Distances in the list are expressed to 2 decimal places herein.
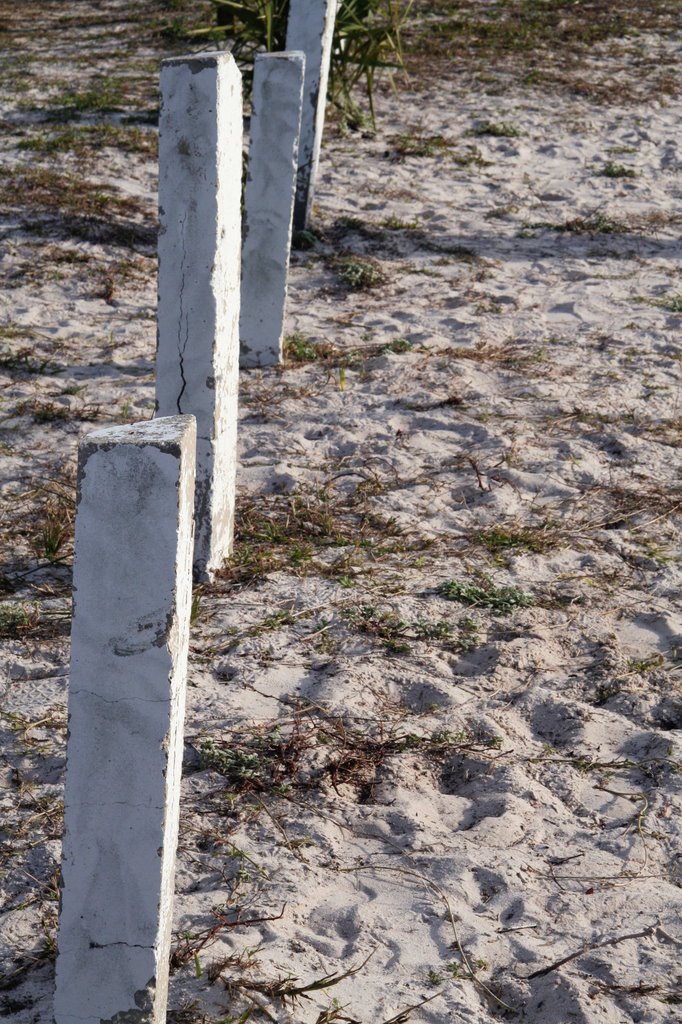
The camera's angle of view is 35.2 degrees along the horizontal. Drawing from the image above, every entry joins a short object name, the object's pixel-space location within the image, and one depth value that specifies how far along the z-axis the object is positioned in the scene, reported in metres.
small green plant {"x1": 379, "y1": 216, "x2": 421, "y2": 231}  6.54
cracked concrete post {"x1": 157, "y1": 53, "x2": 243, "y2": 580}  3.07
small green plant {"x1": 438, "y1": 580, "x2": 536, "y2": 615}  3.38
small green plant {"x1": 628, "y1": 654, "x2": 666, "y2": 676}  3.15
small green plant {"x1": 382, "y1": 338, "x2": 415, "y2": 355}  5.15
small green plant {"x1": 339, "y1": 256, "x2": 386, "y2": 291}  5.85
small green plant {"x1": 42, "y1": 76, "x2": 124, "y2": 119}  7.79
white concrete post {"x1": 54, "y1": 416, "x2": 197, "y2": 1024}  1.65
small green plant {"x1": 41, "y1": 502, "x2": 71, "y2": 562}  3.51
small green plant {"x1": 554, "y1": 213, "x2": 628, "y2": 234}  6.59
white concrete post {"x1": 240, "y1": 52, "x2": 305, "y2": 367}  4.61
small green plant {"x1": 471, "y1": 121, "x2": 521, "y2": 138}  7.96
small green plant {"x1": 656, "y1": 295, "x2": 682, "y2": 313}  5.66
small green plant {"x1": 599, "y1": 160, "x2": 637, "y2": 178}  7.40
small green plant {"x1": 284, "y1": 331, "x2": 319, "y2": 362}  5.10
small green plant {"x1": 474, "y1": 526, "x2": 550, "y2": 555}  3.71
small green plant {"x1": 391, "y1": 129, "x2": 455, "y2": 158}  7.63
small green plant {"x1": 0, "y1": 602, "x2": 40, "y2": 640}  3.15
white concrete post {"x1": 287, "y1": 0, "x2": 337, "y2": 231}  5.90
